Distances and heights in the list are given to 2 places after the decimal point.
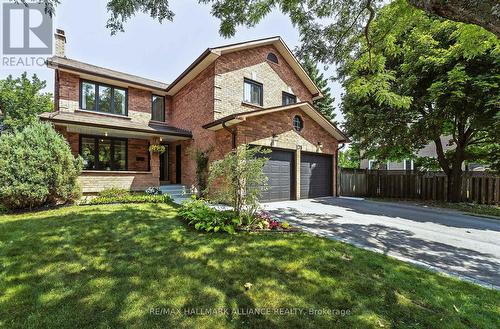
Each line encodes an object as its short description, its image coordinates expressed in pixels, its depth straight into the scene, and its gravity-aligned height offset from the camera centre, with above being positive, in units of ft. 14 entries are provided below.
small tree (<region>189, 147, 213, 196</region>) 35.47 -0.68
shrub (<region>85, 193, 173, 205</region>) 29.53 -5.22
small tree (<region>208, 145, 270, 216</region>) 19.44 -1.41
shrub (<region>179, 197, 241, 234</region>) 18.47 -5.10
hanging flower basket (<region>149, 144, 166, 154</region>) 37.73 +2.26
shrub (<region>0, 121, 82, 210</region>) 23.65 -0.91
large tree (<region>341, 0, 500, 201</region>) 24.08 +9.85
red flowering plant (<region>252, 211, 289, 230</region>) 19.59 -5.57
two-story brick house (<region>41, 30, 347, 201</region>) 33.96 +7.12
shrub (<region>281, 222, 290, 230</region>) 19.93 -5.76
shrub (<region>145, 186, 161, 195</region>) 35.78 -4.79
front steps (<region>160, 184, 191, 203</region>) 38.29 -5.11
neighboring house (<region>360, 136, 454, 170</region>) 60.08 +0.92
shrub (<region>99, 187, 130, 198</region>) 32.07 -4.69
